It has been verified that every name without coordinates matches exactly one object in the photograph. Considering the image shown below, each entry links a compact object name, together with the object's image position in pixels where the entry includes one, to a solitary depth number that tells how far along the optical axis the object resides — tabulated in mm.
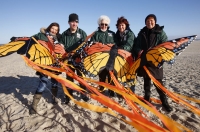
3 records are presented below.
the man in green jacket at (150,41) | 3352
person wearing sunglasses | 3684
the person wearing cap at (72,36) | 3640
